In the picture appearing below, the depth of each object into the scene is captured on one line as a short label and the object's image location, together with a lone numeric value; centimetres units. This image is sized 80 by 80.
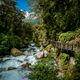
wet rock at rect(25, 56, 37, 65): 785
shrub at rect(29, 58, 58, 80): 439
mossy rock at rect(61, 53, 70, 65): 594
